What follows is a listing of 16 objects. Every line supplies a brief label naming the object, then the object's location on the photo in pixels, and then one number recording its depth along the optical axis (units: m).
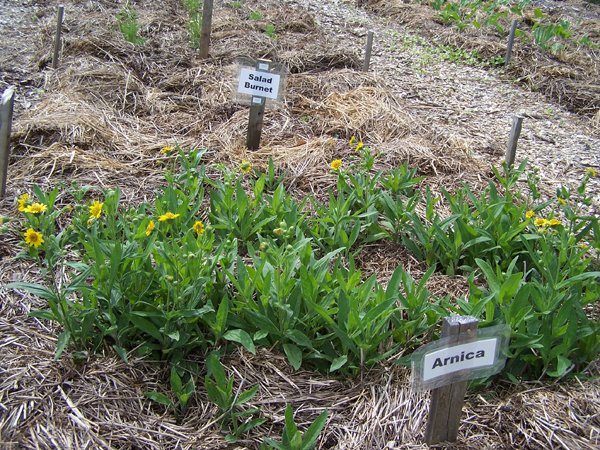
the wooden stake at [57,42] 5.48
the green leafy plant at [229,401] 2.28
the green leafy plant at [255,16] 6.98
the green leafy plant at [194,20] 6.14
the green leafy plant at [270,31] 6.50
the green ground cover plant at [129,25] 5.91
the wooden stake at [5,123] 3.39
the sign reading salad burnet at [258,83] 4.13
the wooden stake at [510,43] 6.72
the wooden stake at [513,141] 4.13
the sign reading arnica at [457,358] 1.96
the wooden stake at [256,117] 4.13
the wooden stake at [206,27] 5.77
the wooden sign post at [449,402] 1.96
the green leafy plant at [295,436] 2.13
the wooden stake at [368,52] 5.68
